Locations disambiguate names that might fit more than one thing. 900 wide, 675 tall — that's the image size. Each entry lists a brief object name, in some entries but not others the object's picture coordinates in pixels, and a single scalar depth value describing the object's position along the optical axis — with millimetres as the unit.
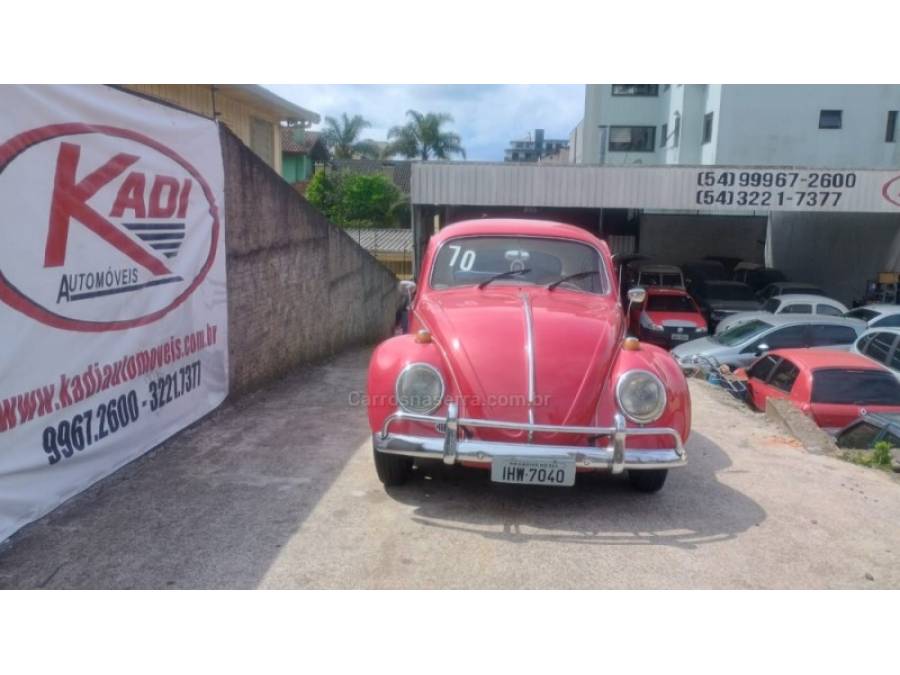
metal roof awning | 17562
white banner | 3936
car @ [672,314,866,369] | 11906
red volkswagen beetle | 4219
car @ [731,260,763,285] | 23830
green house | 30297
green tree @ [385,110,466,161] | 43469
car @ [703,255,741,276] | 26297
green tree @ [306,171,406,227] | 28423
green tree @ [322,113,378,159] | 42594
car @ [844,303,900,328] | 13609
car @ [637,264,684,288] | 18797
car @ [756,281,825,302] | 19422
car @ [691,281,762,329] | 18312
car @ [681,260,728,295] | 23469
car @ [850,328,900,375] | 9828
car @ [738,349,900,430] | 7832
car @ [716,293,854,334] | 16359
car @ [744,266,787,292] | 22641
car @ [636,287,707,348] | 15734
